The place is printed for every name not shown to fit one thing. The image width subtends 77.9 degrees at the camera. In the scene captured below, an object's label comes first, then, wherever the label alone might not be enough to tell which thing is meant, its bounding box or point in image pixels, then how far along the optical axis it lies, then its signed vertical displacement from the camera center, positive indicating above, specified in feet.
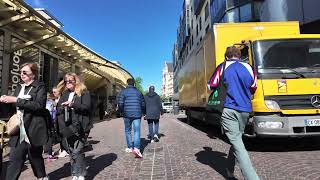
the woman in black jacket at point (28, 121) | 7.67 -0.54
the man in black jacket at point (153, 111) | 19.61 -0.65
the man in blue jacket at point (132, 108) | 14.23 -0.22
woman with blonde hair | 9.25 -0.73
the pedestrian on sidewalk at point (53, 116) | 13.93 -0.72
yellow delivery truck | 13.16 +1.27
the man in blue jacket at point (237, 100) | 8.45 +0.12
